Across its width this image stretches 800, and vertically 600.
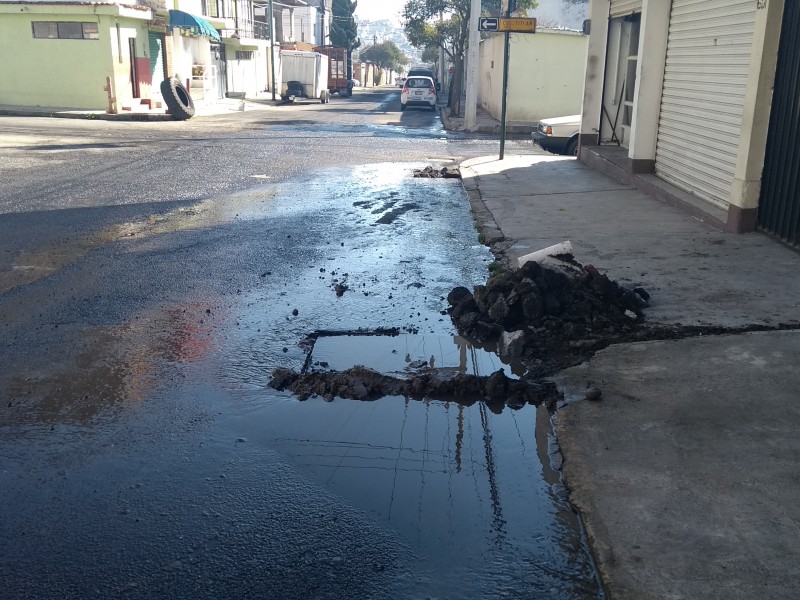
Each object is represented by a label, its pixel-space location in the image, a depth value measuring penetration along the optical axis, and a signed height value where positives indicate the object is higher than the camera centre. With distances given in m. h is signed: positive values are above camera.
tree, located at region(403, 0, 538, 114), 40.31 +3.46
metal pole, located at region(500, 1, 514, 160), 17.06 -0.16
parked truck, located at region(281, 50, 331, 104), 44.78 +0.22
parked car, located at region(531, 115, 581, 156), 18.75 -1.17
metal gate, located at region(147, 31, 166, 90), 35.03 +0.85
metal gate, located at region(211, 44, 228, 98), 46.47 +0.74
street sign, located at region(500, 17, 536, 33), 16.14 +1.19
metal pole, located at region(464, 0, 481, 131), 26.89 +0.34
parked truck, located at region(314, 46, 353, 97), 58.84 +0.71
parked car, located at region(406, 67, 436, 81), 48.30 +0.58
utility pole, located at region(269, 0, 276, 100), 45.91 +2.53
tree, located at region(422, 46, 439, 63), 83.35 +3.10
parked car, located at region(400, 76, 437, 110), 38.38 -0.48
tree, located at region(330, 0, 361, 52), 84.06 +5.84
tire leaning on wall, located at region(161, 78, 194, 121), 29.56 -0.81
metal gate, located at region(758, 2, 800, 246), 8.08 -0.59
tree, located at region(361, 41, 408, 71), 115.69 +3.90
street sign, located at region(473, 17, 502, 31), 16.65 +1.25
